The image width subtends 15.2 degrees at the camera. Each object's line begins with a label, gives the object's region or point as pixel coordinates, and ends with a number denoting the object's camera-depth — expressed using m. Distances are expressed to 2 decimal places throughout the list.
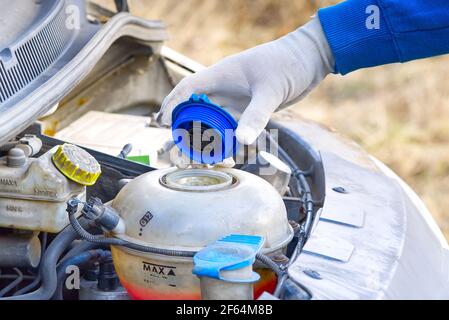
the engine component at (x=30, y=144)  1.39
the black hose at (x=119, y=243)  1.26
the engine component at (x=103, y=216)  1.28
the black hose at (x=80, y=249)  1.34
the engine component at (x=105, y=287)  1.32
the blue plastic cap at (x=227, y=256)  1.22
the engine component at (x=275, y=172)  1.47
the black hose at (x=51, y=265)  1.30
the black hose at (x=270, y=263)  1.26
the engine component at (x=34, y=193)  1.33
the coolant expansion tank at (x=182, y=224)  1.27
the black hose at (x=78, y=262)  1.32
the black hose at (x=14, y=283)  1.34
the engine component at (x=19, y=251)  1.35
